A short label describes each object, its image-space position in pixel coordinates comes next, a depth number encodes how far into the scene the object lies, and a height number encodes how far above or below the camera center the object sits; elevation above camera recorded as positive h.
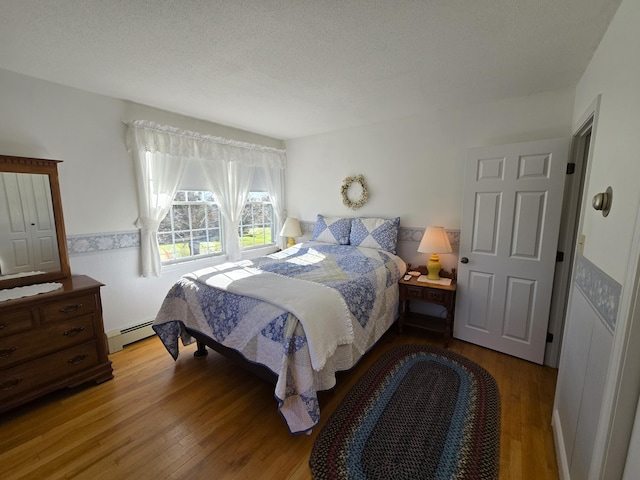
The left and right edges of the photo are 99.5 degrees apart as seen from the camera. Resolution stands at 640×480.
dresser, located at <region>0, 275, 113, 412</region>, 1.74 -0.95
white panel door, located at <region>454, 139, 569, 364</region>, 2.21 -0.31
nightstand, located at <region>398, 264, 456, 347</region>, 2.58 -0.89
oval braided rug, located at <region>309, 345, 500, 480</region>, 1.43 -1.35
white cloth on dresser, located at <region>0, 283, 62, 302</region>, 1.82 -0.59
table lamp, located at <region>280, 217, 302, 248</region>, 3.92 -0.30
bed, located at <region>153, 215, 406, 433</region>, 1.61 -0.76
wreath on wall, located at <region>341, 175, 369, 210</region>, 3.41 +0.19
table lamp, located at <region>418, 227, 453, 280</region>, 2.64 -0.37
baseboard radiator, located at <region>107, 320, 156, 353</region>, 2.54 -1.25
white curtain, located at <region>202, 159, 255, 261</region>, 3.33 +0.21
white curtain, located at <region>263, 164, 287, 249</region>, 4.00 +0.25
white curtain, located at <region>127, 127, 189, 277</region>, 2.66 +0.29
